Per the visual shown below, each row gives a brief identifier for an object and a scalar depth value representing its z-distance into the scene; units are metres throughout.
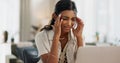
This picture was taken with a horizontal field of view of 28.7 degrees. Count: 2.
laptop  1.17
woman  1.36
